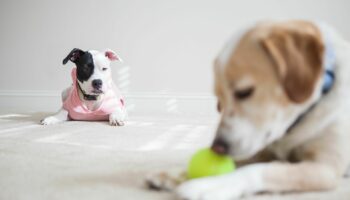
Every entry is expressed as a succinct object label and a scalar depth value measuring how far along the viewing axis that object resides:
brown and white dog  1.05
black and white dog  3.14
